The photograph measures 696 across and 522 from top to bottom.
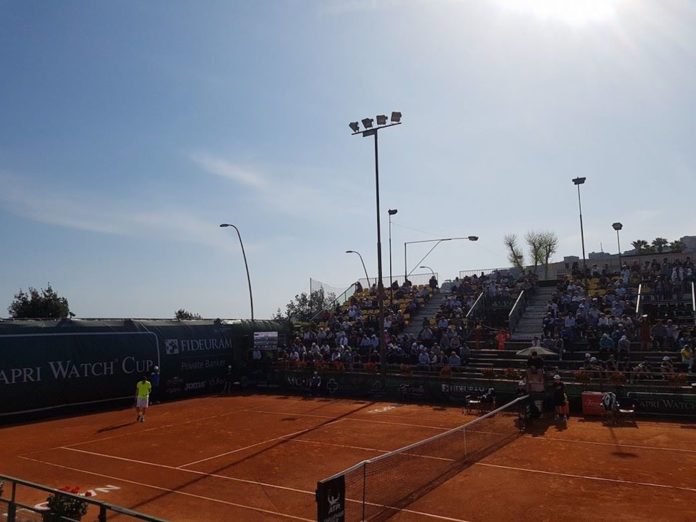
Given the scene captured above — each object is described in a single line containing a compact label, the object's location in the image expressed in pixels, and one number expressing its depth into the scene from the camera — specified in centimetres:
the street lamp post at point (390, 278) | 4266
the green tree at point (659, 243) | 8456
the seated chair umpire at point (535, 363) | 2033
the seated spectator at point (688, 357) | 2186
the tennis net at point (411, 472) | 1019
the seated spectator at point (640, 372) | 2113
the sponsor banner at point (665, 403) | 1991
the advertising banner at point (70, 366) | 2253
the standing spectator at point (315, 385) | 2905
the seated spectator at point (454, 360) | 2628
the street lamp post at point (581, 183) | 4147
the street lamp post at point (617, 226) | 4134
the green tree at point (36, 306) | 5581
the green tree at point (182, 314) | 8789
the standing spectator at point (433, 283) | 4109
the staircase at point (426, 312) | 3535
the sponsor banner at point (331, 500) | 750
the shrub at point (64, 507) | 746
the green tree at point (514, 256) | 7331
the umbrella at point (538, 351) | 2274
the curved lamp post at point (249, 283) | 3812
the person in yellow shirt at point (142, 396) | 2162
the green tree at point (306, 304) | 5223
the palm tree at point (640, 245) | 8154
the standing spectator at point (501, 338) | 2860
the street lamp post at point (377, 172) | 2616
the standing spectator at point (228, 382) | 3153
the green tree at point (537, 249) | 6944
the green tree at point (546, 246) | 6850
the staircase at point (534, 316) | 3058
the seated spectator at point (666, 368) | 2060
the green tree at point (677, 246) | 7103
